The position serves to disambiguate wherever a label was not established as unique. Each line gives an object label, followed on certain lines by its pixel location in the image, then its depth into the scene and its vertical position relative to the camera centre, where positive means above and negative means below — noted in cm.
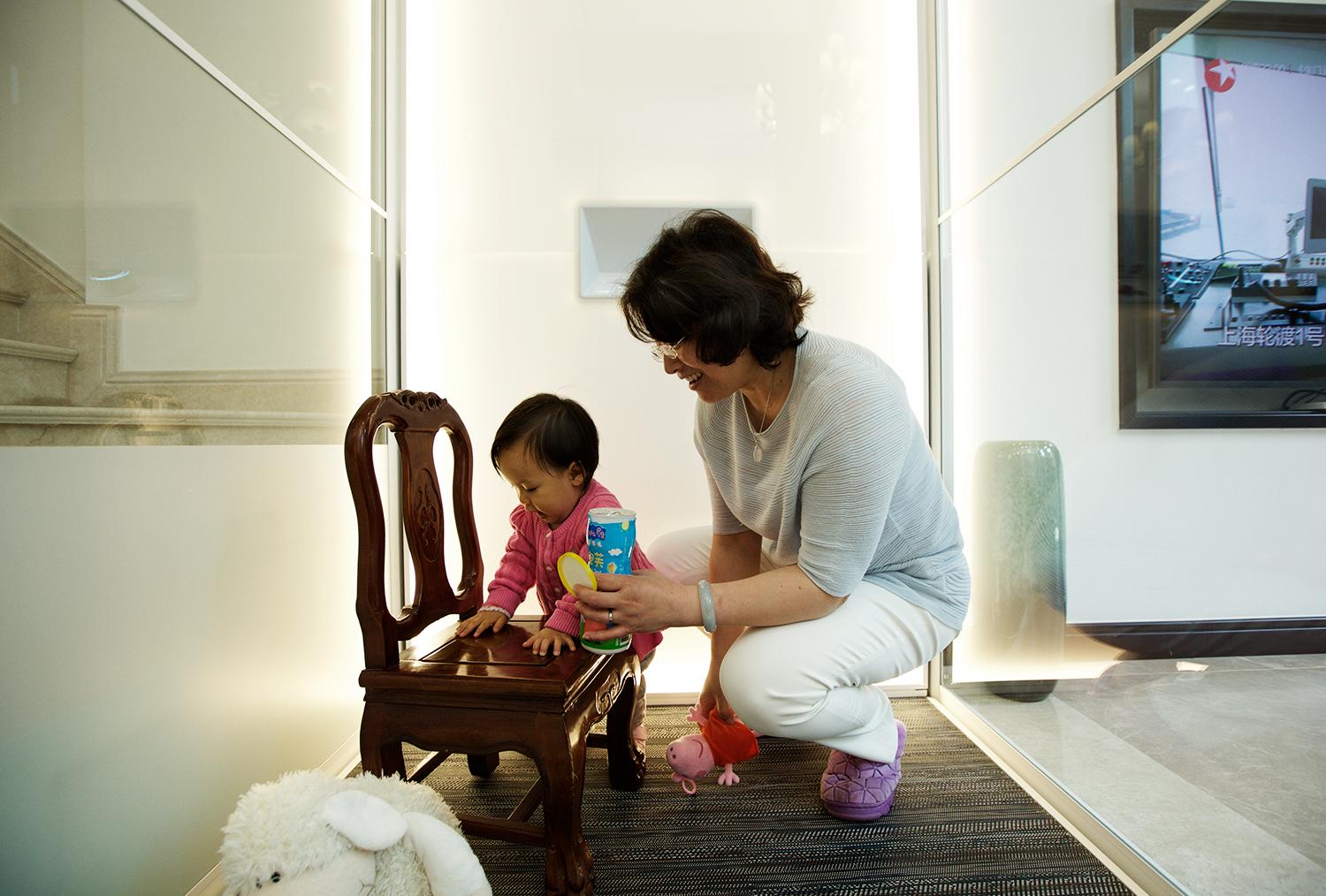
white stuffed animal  91 -47
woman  123 -10
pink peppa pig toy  159 -60
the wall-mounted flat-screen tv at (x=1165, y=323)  102 +21
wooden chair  119 -37
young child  159 -8
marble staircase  91 +11
